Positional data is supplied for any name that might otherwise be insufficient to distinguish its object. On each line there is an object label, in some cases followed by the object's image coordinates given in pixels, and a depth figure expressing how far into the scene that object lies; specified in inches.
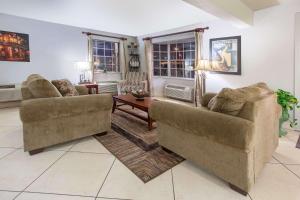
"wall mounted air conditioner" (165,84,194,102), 207.6
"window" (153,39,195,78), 218.4
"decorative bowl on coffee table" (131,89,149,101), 141.5
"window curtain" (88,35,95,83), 230.8
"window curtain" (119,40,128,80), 261.9
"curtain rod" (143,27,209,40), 180.6
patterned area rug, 77.1
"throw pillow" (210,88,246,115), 60.6
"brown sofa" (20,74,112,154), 87.0
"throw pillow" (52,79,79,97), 121.0
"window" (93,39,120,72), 247.6
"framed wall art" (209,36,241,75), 155.6
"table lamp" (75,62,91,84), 208.1
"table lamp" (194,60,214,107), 187.5
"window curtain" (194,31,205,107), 185.8
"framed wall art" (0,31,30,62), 177.6
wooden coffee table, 120.3
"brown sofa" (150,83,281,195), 58.9
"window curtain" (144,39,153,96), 251.0
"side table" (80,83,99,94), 204.1
